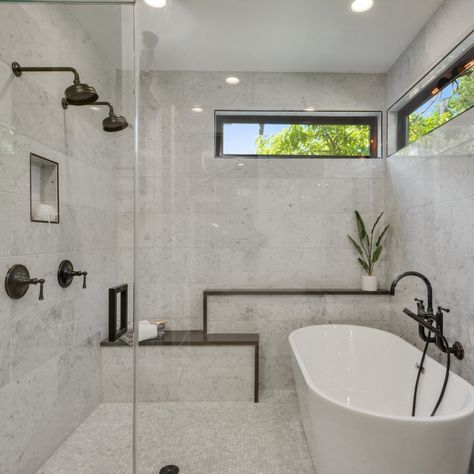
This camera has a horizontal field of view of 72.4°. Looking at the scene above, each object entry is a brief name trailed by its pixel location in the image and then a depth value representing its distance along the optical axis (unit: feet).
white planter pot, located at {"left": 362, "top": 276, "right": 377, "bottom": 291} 7.90
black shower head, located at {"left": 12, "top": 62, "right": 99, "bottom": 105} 5.45
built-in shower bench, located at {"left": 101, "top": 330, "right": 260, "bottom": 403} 6.24
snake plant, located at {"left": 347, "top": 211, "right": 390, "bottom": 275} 7.89
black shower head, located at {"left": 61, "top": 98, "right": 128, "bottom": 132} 5.76
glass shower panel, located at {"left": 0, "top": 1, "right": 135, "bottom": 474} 5.16
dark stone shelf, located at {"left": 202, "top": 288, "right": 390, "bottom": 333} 7.24
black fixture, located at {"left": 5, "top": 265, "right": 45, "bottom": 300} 4.90
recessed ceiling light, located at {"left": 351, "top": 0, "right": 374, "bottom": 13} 6.73
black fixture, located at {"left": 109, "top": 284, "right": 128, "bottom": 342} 5.37
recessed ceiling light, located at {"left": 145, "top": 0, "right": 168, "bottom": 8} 6.44
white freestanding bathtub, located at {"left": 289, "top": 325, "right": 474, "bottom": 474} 4.18
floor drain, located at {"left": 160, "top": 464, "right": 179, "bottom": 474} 5.53
